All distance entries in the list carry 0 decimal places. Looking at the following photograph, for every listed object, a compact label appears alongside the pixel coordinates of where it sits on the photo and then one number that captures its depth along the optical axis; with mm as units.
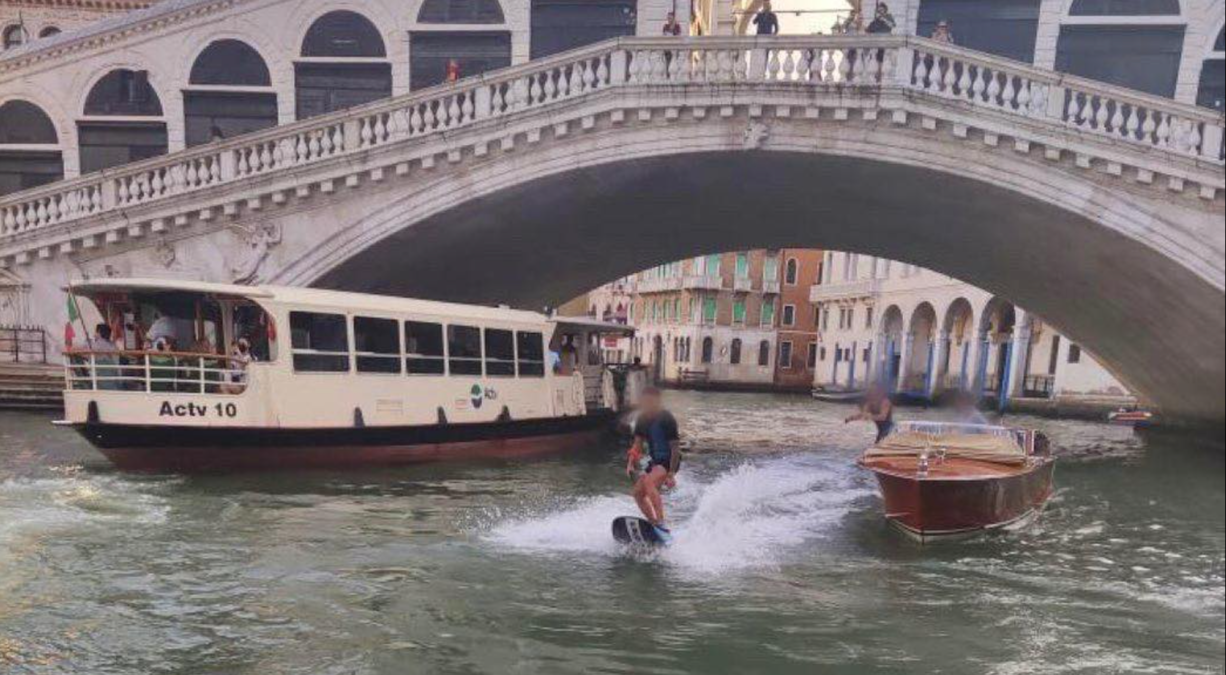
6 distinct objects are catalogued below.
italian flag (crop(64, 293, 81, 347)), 9883
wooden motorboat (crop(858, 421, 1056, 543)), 8383
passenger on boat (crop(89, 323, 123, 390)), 9539
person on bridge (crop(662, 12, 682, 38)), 13820
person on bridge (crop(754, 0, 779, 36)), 13859
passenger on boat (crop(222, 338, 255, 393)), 10102
